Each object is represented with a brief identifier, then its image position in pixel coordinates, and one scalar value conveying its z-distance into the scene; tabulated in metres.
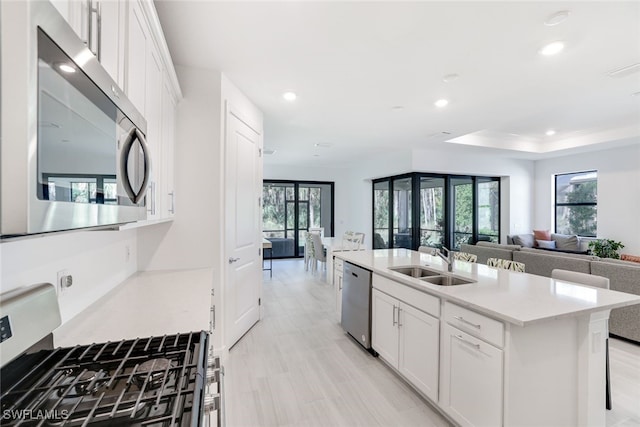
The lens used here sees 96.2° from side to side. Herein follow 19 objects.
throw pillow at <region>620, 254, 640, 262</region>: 4.25
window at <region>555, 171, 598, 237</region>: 6.15
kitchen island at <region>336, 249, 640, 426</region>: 1.52
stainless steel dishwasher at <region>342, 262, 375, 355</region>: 2.83
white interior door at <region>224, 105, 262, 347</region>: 2.86
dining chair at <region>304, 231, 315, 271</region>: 6.51
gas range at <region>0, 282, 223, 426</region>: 0.68
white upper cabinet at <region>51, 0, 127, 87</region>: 0.76
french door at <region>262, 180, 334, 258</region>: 8.23
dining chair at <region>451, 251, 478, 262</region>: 3.34
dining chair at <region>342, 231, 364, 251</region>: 5.46
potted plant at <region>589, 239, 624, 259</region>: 5.37
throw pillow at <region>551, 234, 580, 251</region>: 6.11
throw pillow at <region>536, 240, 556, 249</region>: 6.38
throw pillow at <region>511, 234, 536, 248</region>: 6.55
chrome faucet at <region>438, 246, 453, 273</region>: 2.46
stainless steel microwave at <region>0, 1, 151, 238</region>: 0.45
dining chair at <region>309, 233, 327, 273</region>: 5.99
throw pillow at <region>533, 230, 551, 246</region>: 6.62
